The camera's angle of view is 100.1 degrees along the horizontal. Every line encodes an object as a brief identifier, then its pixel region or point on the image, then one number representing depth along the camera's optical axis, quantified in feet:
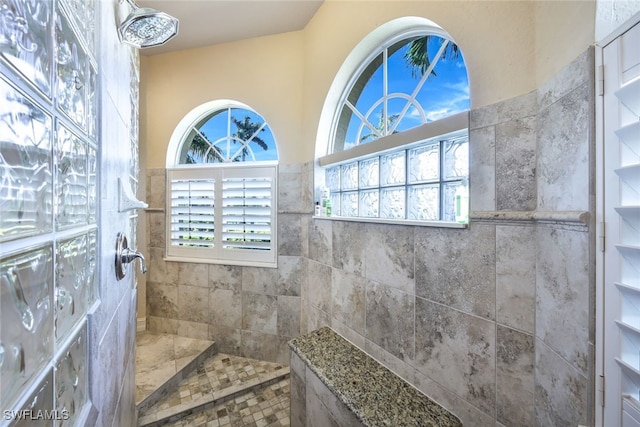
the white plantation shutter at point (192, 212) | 8.10
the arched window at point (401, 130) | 3.95
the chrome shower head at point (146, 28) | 3.22
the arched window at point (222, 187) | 7.67
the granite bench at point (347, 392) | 3.52
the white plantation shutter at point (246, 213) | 7.63
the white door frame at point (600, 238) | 2.12
